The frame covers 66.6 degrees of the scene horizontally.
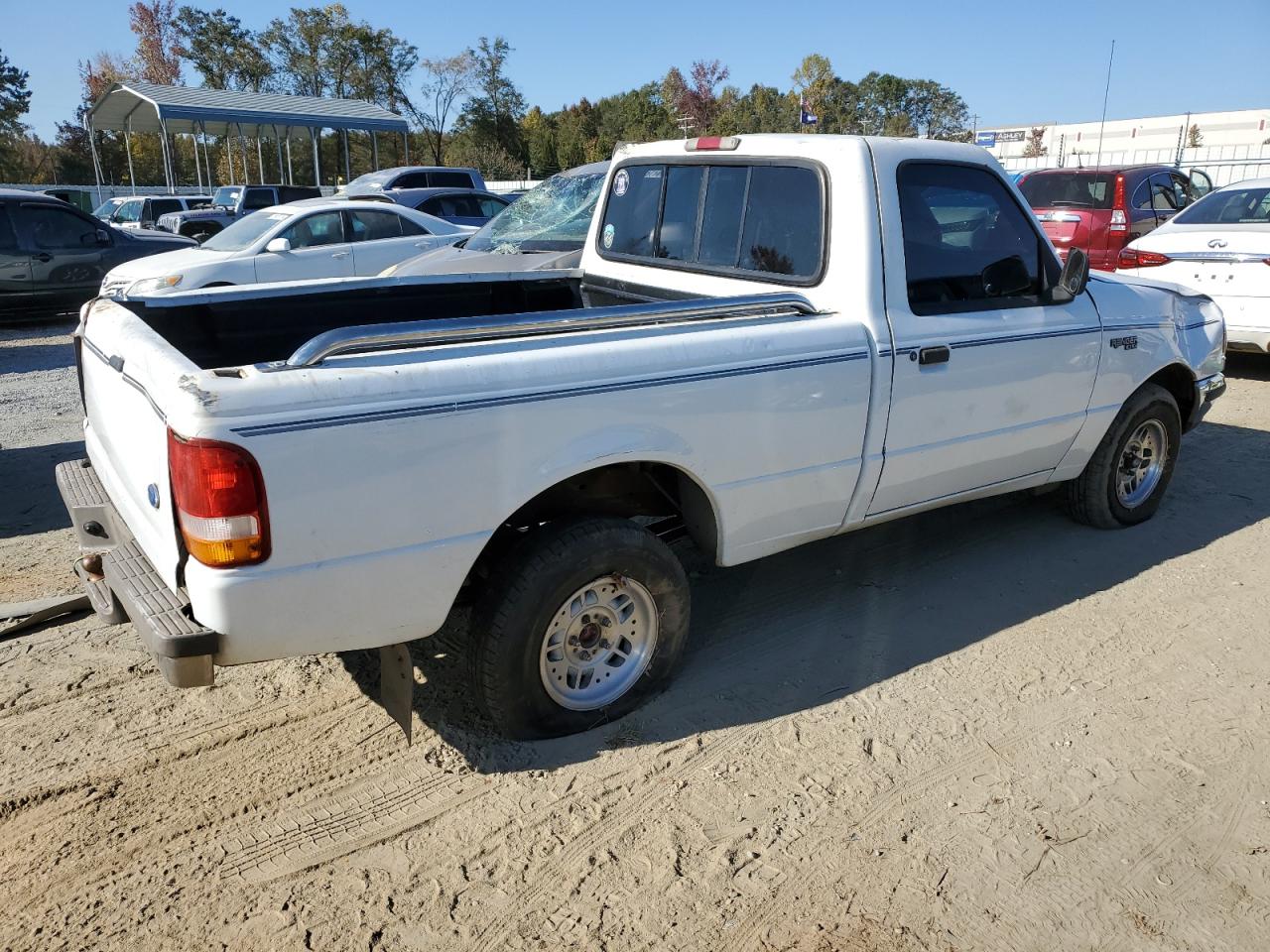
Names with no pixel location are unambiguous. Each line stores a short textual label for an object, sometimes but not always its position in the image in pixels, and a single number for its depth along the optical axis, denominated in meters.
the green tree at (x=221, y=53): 49.09
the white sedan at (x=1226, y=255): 8.09
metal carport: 26.94
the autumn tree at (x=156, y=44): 49.62
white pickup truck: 2.59
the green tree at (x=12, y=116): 45.62
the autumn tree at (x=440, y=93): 53.06
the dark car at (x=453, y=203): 14.89
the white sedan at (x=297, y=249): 10.90
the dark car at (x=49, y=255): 12.02
